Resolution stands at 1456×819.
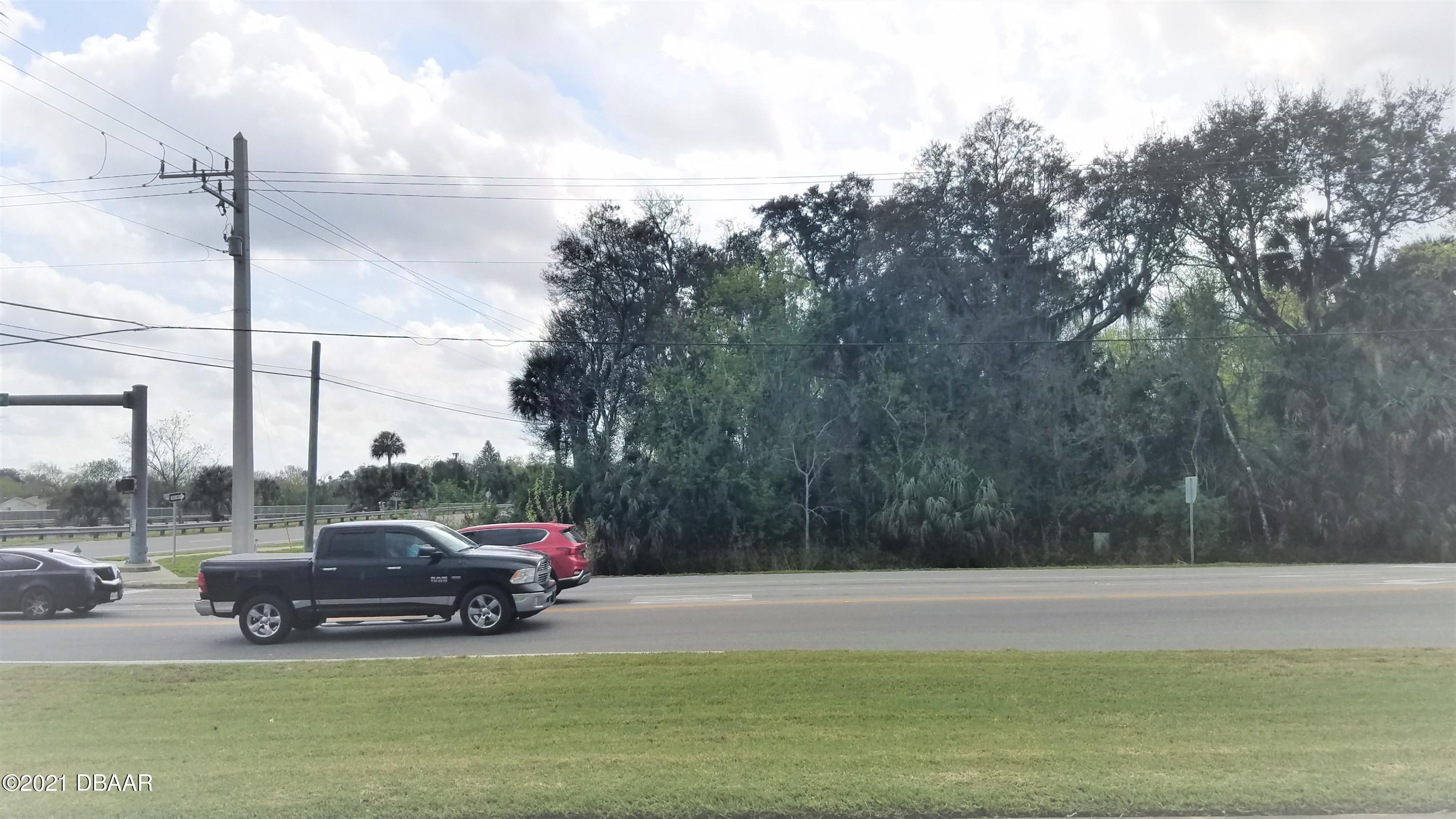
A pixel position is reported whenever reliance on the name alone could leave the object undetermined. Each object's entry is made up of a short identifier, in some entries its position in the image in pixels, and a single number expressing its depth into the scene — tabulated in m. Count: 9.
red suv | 21.36
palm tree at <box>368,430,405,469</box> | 95.44
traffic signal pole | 33.00
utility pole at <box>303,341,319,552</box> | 36.47
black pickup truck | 16.00
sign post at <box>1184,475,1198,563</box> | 32.72
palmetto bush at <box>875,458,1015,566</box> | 35.59
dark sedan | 20.72
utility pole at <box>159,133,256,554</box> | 28.44
